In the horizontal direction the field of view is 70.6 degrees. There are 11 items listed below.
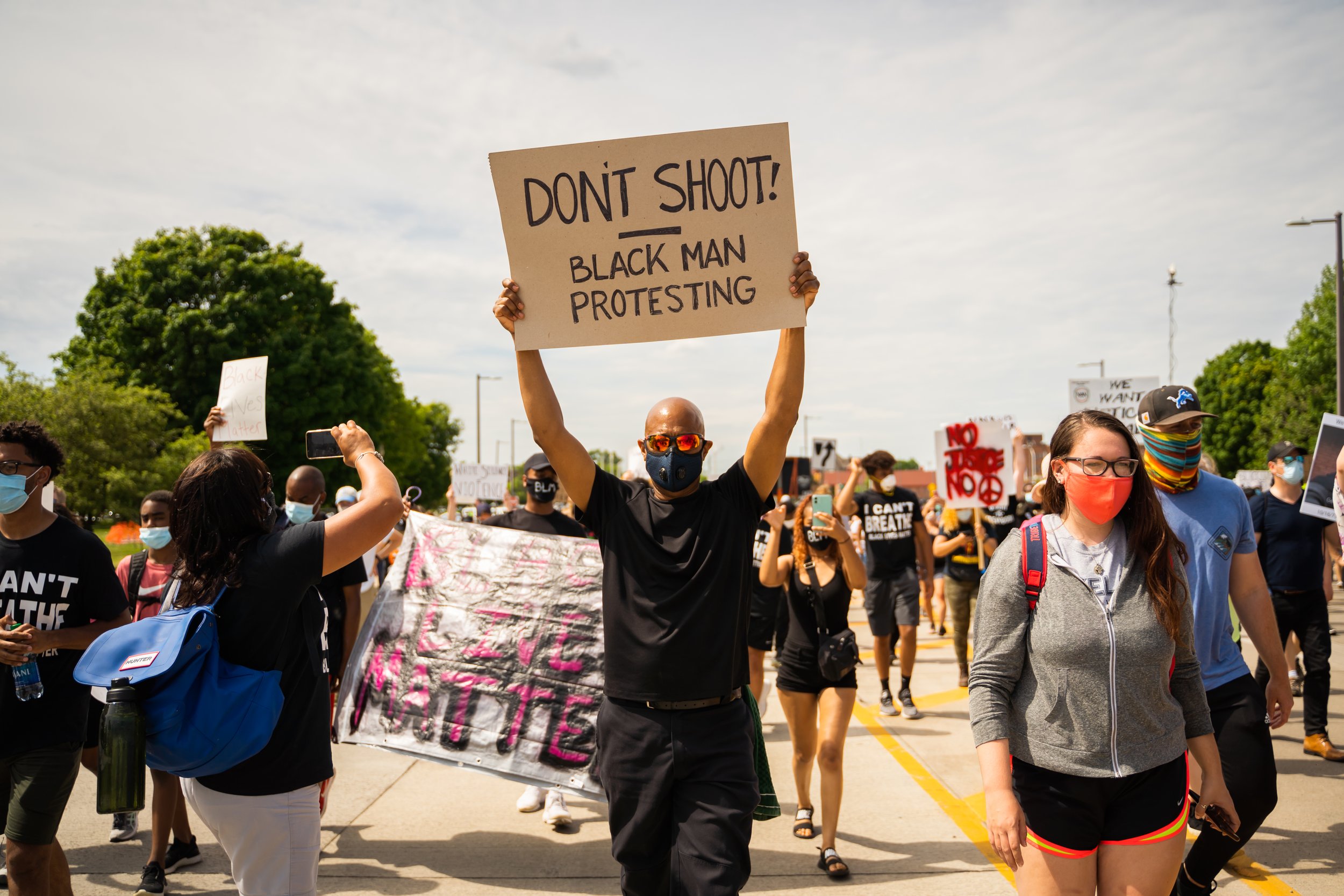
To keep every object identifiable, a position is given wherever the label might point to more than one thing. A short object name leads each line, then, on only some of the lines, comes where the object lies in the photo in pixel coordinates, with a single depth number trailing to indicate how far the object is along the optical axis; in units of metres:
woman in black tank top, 4.93
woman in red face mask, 2.66
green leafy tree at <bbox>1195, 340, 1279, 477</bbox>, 59.03
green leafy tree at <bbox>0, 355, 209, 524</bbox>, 25.59
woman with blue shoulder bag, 2.72
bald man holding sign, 2.96
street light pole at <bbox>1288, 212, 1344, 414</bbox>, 20.09
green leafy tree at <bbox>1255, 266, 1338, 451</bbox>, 39.50
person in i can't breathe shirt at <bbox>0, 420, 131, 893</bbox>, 3.48
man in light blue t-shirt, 3.71
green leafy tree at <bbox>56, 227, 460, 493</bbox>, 33.19
